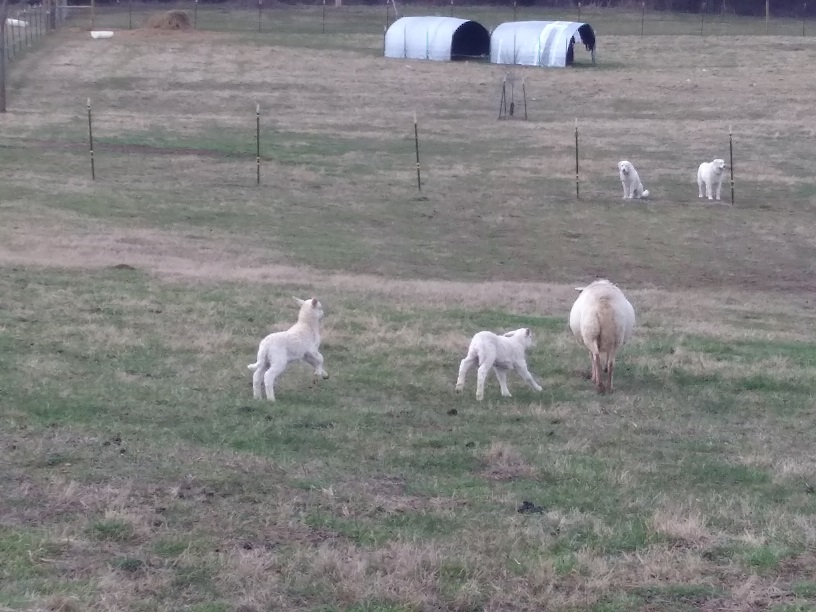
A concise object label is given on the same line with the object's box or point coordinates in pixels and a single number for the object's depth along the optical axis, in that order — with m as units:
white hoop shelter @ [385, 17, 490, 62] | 58.09
